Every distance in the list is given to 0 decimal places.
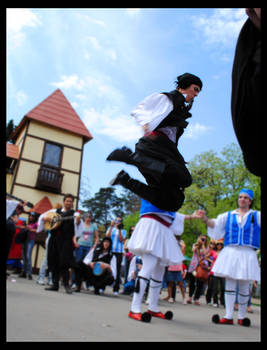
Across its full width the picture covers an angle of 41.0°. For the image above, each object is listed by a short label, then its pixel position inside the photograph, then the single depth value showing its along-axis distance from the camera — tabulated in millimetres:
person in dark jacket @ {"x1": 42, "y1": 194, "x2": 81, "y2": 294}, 8227
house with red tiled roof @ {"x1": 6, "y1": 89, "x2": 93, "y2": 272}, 19828
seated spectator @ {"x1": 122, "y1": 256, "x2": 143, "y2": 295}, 10340
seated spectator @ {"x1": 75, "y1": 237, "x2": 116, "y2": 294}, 9602
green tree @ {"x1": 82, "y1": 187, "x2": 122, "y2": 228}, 59312
